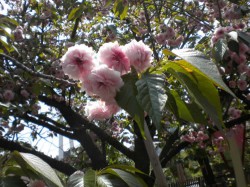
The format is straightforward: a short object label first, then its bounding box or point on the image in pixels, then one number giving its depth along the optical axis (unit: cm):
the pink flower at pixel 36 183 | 85
